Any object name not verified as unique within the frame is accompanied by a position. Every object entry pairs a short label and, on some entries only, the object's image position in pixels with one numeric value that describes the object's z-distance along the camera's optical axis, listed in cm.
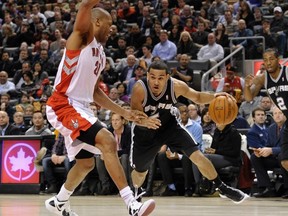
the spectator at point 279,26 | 1627
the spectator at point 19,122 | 1454
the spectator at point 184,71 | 1526
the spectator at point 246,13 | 1752
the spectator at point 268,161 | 1130
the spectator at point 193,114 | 1309
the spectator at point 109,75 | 1694
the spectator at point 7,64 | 1938
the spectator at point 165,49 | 1703
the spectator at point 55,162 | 1291
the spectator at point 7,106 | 1651
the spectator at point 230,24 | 1752
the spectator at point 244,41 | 1644
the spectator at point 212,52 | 1628
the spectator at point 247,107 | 1392
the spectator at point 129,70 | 1670
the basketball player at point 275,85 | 966
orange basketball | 889
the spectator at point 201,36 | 1727
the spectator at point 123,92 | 1550
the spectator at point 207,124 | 1252
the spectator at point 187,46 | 1688
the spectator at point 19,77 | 1827
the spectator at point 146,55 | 1703
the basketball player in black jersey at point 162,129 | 841
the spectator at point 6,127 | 1422
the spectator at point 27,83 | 1777
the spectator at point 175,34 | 1786
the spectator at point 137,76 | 1582
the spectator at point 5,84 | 1789
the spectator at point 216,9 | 1864
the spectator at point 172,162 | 1191
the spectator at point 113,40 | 1880
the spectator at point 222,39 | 1697
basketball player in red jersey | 667
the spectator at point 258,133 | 1171
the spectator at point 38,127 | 1370
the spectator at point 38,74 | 1794
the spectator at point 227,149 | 1152
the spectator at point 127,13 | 2019
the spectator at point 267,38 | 1622
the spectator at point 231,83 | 1450
